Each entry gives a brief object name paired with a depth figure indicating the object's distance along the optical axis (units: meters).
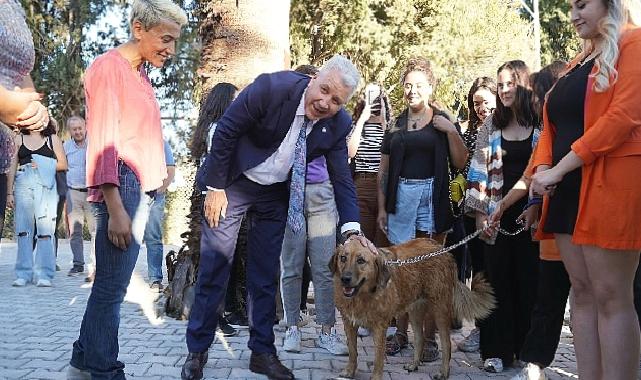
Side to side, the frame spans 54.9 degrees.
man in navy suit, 3.87
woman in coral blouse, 3.04
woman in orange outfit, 2.74
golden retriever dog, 4.14
